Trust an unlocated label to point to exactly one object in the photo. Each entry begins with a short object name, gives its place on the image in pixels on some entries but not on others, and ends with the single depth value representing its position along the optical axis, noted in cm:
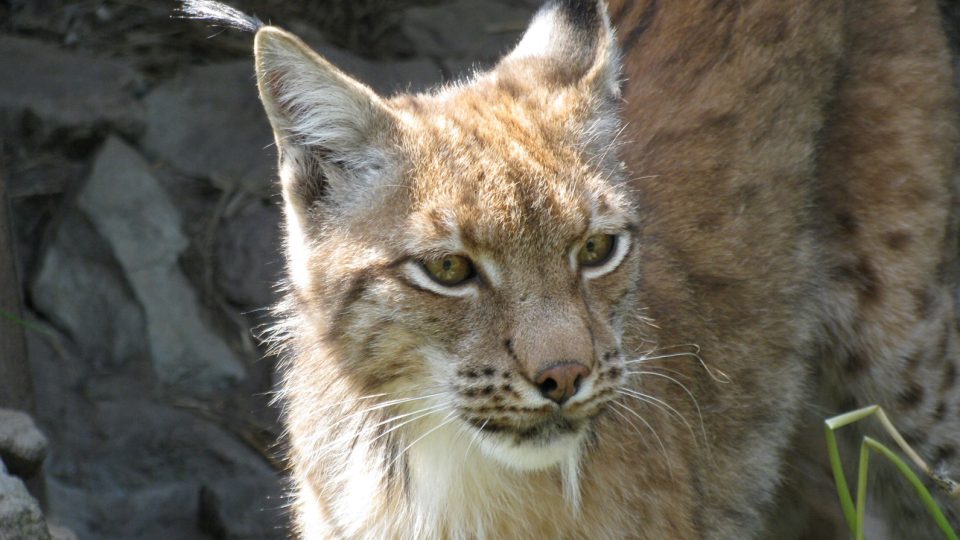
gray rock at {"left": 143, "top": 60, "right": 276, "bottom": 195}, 1814
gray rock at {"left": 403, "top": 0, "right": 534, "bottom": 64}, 1970
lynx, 865
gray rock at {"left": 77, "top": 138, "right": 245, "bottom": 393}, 1684
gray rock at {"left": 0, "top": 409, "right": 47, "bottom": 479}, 1185
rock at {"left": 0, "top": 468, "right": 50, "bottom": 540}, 983
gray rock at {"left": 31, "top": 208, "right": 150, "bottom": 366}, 1681
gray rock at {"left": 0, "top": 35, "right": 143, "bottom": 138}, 1745
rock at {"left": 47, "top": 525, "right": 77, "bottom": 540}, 1224
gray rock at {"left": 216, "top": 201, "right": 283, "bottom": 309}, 1731
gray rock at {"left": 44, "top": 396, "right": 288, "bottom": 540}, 1502
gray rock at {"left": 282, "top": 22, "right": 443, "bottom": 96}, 1853
